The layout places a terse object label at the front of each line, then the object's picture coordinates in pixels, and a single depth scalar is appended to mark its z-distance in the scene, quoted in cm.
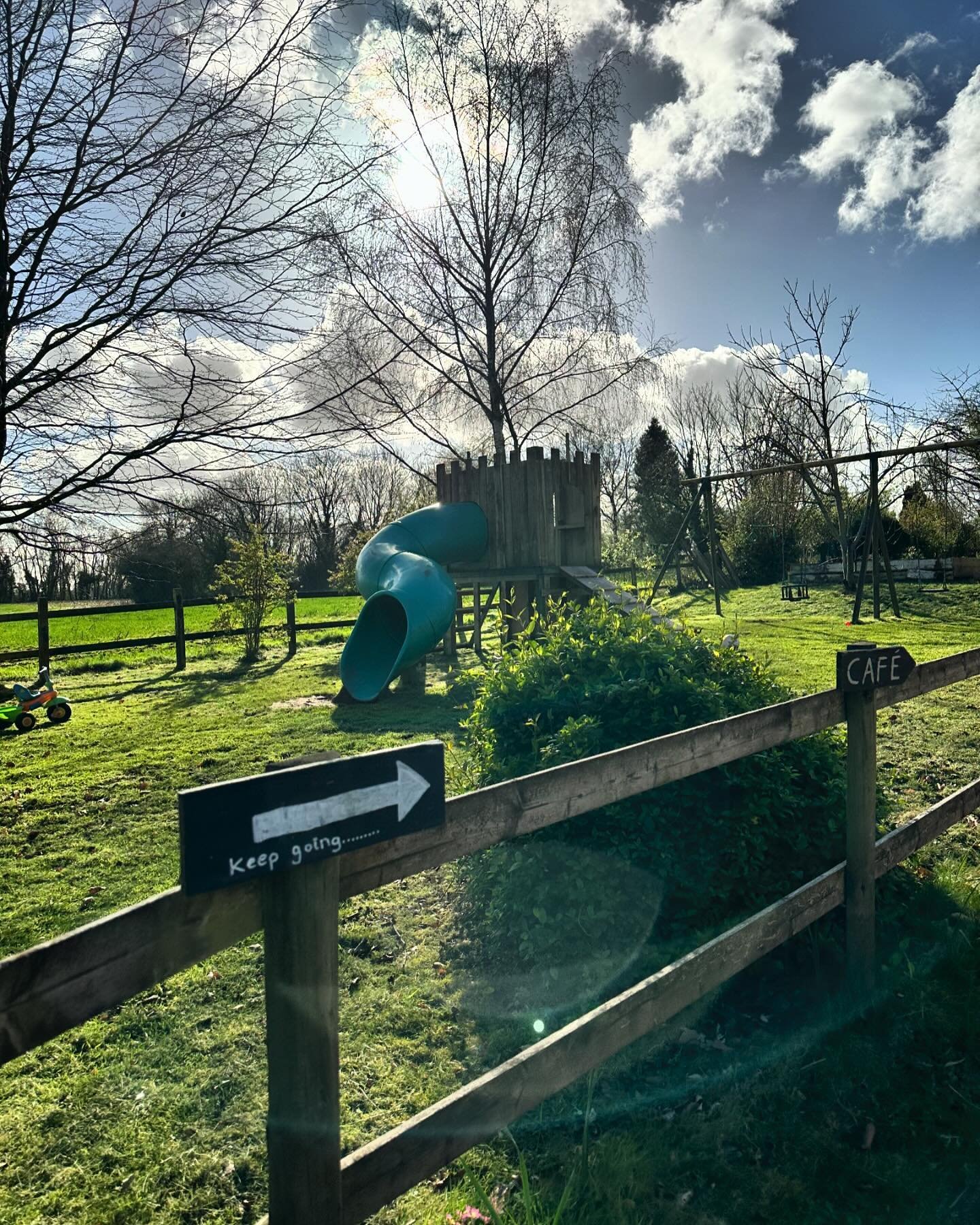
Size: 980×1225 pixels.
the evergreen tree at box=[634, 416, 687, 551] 3506
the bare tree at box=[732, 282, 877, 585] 2723
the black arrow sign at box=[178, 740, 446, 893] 128
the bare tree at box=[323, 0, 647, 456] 1491
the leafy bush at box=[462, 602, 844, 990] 334
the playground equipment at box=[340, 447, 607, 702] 1134
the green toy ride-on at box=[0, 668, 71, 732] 927
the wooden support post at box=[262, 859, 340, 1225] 147
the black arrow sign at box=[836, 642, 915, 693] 316
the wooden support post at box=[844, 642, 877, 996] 322
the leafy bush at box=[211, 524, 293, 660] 1501
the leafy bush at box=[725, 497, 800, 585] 2866
